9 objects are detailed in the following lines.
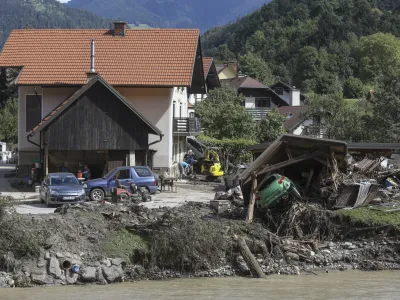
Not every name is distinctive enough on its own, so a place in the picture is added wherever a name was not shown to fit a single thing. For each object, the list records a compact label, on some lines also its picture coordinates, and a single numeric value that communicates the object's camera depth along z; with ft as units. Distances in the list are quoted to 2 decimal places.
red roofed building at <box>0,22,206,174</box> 128.06
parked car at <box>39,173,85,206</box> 100.58
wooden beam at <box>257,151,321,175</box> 88.22
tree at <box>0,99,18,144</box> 261.03
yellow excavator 143.84
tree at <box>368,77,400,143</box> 165.27
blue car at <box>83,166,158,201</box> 108.68
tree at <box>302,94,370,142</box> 177.58
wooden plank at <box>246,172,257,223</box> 84.94
